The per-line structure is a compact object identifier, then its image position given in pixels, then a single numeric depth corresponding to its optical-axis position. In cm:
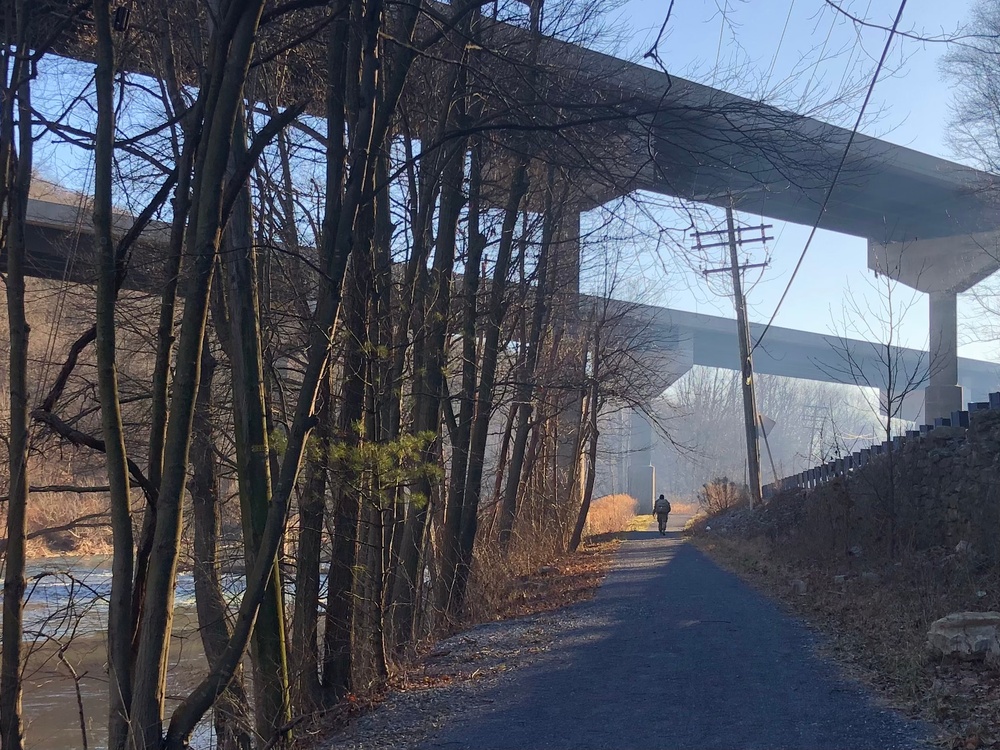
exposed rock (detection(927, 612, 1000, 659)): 720
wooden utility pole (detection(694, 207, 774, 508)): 2789
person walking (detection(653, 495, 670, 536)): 3412
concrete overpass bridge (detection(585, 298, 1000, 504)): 5366
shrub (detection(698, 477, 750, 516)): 3672
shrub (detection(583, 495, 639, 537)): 3453
